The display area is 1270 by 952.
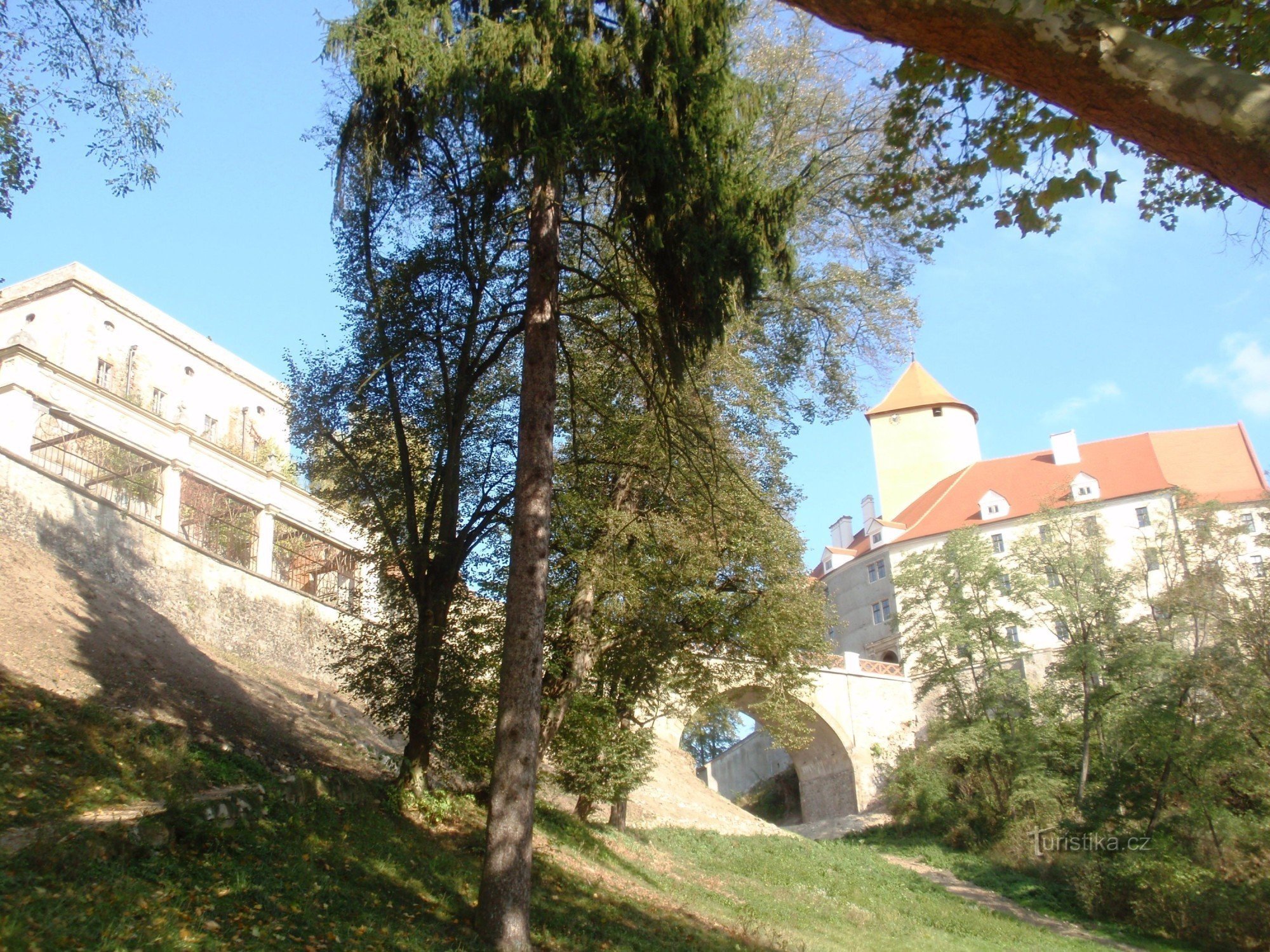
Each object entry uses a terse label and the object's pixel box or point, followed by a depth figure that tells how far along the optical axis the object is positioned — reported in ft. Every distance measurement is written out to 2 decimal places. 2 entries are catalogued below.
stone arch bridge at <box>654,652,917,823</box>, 134.62
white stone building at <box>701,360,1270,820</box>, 138.10
